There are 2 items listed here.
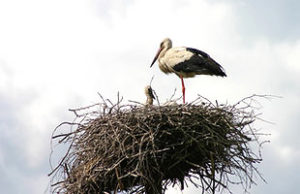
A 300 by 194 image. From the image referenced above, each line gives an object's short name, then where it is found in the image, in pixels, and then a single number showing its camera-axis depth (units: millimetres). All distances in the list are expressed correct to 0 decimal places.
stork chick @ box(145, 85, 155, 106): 17977
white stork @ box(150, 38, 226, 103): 19266
